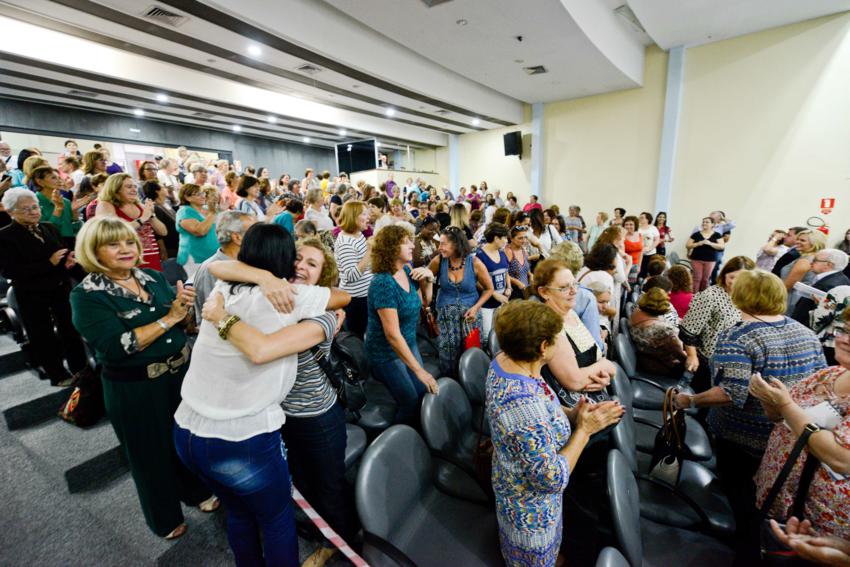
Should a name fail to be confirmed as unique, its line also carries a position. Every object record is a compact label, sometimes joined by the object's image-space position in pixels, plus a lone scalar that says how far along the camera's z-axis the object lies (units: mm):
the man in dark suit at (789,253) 4172
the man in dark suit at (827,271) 2889
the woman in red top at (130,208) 2498
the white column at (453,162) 13180
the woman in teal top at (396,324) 1976
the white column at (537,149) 9945
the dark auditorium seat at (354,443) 1859
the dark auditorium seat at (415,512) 1345
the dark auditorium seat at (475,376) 2268
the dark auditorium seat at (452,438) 1677
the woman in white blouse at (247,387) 1056
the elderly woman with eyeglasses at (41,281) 2252
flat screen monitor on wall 12312
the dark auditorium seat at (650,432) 2043
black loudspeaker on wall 10680
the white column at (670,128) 7352
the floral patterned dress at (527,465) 1084
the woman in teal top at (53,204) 2779
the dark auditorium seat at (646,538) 1244
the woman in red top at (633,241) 5418
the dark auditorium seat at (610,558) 1012
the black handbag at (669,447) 1667
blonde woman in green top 1340
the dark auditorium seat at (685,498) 1543
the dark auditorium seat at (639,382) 2535
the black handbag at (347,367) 1412
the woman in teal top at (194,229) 2822
